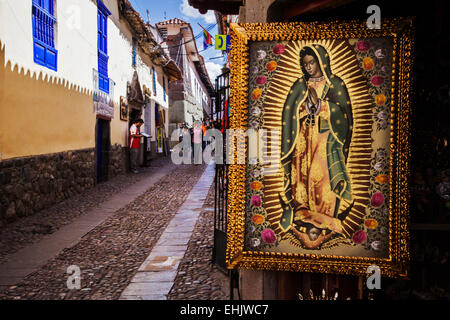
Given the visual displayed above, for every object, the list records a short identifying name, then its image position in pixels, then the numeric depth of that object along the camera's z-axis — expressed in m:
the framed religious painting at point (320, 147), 2.26
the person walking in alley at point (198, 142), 16.06
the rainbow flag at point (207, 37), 14.41
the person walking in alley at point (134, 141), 13.36
